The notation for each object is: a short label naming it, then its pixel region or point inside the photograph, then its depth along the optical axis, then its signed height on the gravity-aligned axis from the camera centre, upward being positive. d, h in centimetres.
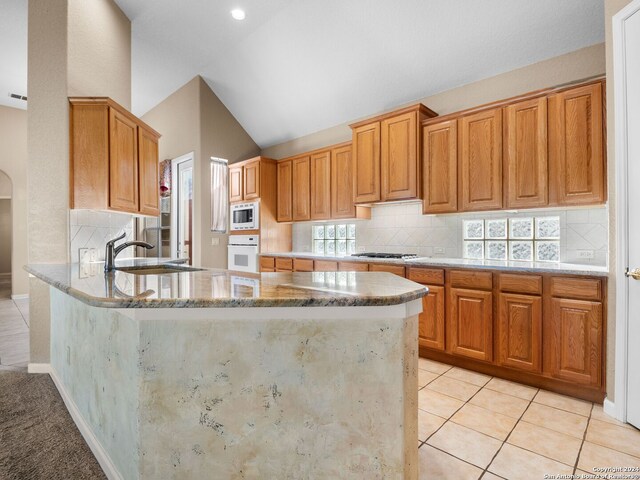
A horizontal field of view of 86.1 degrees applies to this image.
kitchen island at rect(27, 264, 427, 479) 116 -51
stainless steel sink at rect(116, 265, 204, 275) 256 -22
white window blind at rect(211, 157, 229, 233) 546 +74
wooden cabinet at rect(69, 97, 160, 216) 274 +72
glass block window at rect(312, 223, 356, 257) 470 +1
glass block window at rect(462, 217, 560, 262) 303 +0
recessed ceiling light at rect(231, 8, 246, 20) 390 +262
